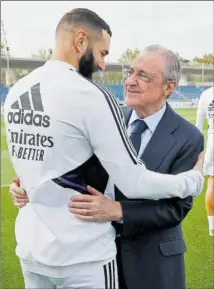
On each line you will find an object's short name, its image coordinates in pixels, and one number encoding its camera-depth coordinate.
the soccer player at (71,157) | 1.08
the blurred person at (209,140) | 3.86
